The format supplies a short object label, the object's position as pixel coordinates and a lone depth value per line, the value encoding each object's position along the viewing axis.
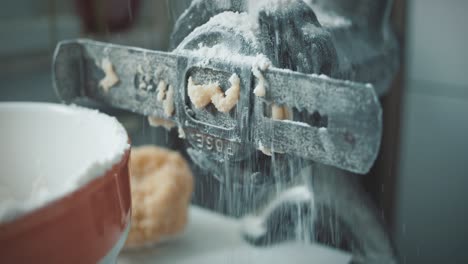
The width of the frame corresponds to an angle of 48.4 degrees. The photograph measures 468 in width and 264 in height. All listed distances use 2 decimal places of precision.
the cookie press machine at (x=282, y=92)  0.19
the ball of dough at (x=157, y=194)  0.35
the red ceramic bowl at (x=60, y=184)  0.17
